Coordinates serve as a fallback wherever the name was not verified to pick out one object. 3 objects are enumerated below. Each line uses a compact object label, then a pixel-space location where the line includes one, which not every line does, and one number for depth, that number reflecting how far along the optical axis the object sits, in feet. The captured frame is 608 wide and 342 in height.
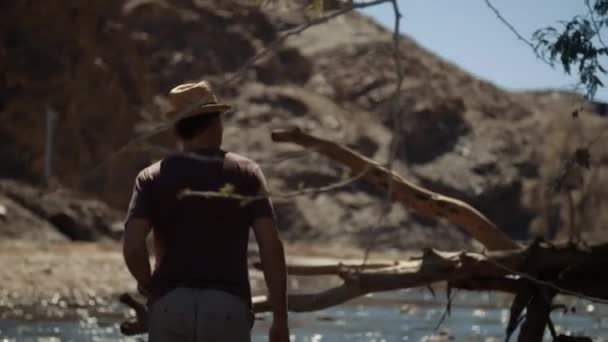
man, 17.33
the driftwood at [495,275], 28.81
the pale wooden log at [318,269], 30.60
